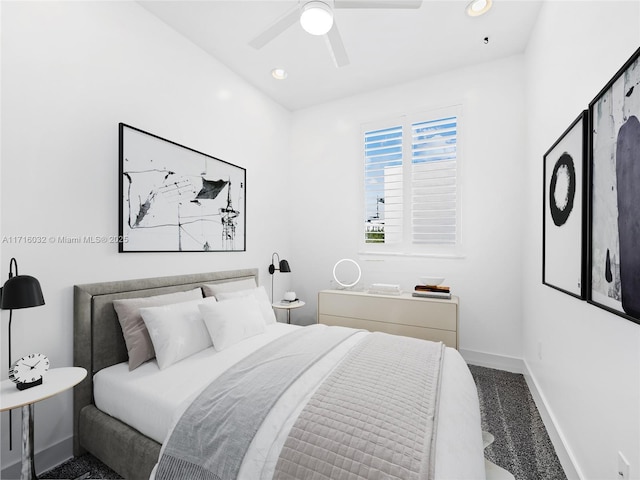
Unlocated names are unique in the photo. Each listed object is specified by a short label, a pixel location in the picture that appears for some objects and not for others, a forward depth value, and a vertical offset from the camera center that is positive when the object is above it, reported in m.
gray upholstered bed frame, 1.49 -0.82
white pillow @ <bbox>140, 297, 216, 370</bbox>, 1.83 -0.58
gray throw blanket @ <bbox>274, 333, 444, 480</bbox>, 1.01 -0.71
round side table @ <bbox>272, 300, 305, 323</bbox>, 3.24 -0.71
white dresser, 2.79 -0.73
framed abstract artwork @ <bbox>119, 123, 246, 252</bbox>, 2.14 +0.36
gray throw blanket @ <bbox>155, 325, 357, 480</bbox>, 1.21 -0.78
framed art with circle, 1.43 +0.17
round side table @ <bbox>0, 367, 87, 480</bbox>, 1.28 -0.69
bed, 1.10 -0.75
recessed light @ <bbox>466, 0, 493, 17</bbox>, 2.25 +1.80
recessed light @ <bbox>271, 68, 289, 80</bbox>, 3.13 +1.78
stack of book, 2.94 -0.50
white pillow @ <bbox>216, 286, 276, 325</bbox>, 2.47 -0.50
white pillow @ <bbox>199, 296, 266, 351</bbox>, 2.06 -0.58
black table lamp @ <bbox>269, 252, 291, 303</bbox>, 3.41 -0.29
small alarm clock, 1.37 -0.61
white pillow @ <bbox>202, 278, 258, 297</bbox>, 2.52 -0.41
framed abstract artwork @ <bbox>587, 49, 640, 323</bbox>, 0.99 +0.18
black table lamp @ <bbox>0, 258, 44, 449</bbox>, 1.37 -0.24
